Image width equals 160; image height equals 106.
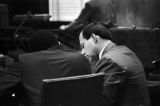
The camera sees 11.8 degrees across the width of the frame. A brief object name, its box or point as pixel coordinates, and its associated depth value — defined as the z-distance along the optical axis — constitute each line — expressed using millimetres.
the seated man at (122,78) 5067
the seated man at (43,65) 5131
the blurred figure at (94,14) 9548
